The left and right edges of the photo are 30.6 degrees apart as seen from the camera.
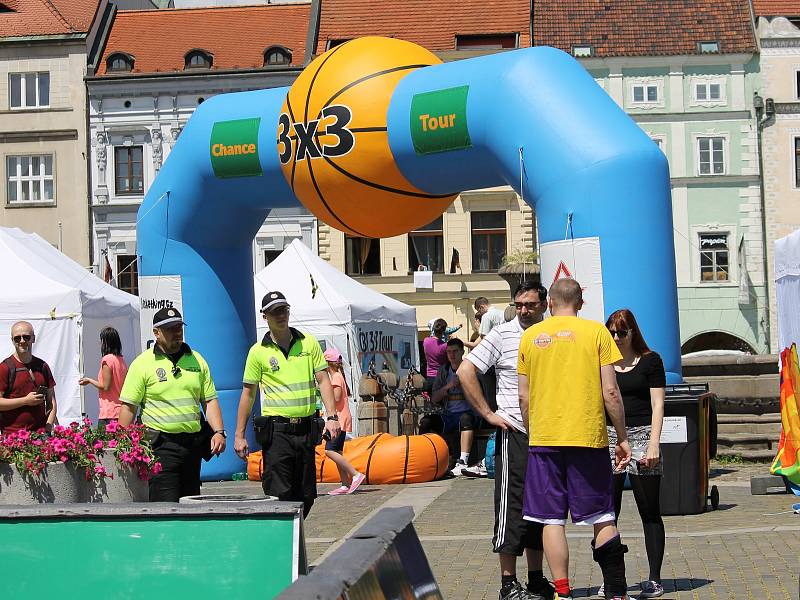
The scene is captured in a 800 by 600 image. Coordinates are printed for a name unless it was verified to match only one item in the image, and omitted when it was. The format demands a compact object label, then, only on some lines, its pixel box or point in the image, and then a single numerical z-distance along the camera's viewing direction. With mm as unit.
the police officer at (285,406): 9359
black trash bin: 11492
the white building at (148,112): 45094
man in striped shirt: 7836
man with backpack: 10555
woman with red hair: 8352
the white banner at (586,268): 12602
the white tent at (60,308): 19609
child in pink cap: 15086
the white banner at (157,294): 17047
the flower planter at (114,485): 8977
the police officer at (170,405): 9070
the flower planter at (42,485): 8766
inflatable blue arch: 12602
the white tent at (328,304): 23812
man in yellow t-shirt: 7281
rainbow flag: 12414
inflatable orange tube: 16031
